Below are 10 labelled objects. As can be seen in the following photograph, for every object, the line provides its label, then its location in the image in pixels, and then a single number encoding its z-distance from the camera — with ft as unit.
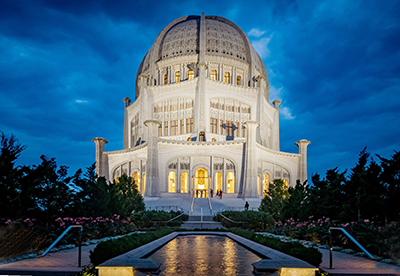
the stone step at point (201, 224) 75.72
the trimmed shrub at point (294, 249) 26.58
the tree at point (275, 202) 72.72
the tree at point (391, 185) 38.45
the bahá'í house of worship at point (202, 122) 137.39
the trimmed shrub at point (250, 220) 64.34
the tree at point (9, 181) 37.81
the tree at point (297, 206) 54.28
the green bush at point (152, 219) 68.74
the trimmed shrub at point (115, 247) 26.91
